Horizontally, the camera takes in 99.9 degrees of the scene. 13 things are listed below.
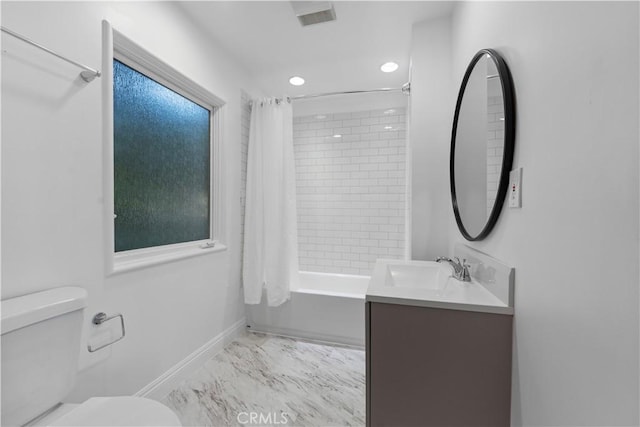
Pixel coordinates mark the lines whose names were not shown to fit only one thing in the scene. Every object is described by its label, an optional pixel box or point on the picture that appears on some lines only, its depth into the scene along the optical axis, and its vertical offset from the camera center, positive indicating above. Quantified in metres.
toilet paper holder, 1.25 -0.54
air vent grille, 1.79 +1.31
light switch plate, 0.91 +0.08
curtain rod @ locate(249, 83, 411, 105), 2.34 +1.07
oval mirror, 1.00 +0.31
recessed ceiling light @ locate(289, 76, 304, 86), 2.71 +1.32
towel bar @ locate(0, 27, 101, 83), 0.96 +0.61
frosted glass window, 1.51 +0.29
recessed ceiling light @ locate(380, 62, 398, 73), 2.41 +1.31
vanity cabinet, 0.96 -0.58
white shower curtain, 2.45 +0.04
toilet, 0.86 -0.57
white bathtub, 2.30 -0.97
